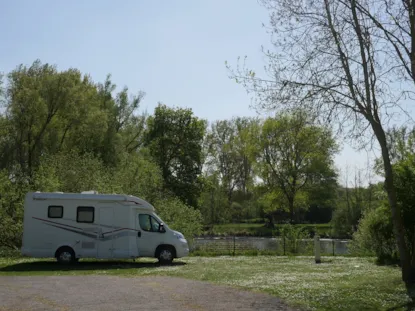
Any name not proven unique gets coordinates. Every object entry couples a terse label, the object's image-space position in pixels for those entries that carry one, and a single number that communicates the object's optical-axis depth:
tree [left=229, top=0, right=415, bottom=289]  13.33
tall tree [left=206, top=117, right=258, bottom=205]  70.62
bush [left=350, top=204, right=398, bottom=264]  20.75
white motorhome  20.36
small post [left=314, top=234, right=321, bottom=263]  21.96
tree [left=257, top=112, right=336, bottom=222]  57.02
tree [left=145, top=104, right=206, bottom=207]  54.12
